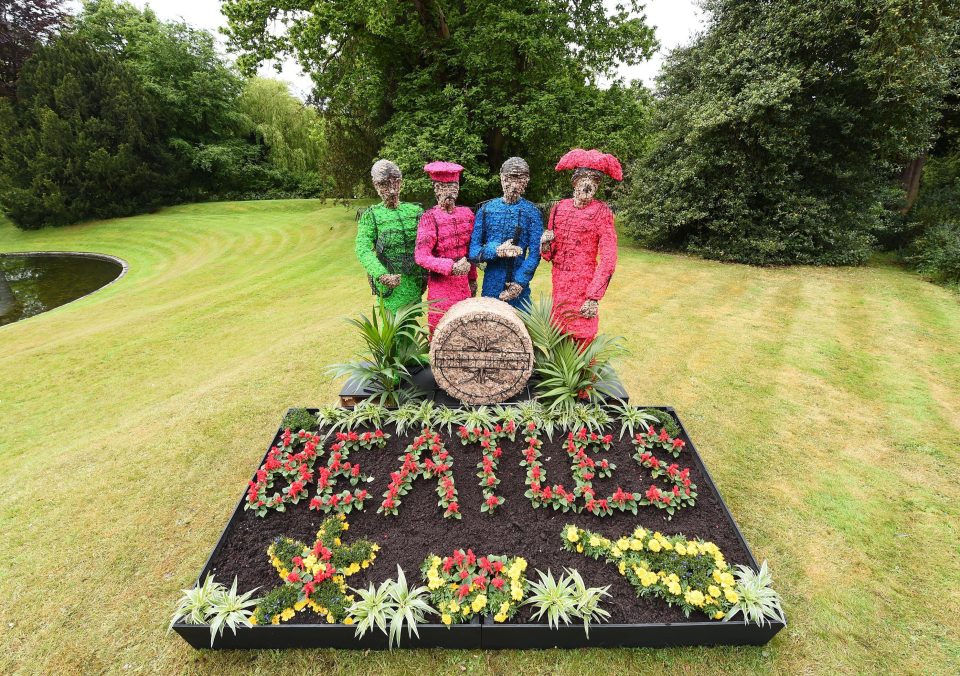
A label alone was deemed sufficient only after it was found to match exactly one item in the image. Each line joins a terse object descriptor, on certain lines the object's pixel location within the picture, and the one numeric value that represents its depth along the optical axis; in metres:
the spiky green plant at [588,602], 2.54
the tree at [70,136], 20.94
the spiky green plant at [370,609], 2.49
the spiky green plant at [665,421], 3.90
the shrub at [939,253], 10.20
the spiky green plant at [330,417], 4.04
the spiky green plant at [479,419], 3.95
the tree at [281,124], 26.39
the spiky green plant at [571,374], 4.20
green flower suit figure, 4.16
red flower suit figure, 3.96
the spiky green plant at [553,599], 2.53
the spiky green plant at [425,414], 3.98
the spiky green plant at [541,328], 4.48
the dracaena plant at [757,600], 2.55
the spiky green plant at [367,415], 4.00
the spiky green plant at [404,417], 3.97
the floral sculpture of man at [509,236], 4.04
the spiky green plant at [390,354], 4.20
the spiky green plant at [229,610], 2.51
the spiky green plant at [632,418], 3.96
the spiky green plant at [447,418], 3.98
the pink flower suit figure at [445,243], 4.07
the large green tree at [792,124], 9.28
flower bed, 2.58
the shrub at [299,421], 3.98
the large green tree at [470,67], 10.25
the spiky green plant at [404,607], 2.49
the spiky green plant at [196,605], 2.54
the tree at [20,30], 21.88
